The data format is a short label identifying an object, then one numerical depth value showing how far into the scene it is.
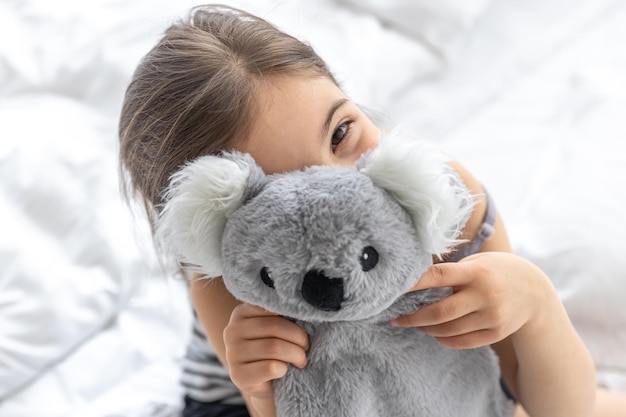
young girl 0.61
